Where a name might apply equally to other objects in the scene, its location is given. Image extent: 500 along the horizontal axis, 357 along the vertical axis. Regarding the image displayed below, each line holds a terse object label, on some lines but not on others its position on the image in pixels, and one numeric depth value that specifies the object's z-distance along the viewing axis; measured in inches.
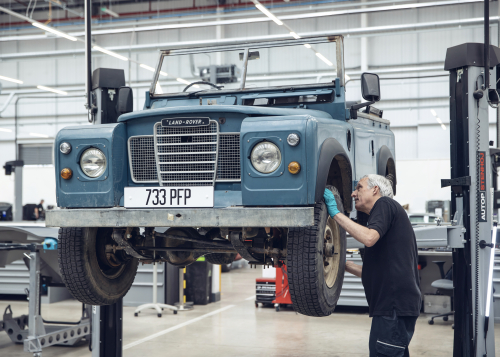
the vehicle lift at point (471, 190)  172.4
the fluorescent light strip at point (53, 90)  776.3
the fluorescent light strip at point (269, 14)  471.8
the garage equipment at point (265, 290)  363.3
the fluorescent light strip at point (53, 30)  501.7
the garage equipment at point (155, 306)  346.9
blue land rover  118.7
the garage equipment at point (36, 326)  238.2
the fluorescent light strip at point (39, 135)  968.9
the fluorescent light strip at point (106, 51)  574.2
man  134.0
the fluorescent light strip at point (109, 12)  800.9
